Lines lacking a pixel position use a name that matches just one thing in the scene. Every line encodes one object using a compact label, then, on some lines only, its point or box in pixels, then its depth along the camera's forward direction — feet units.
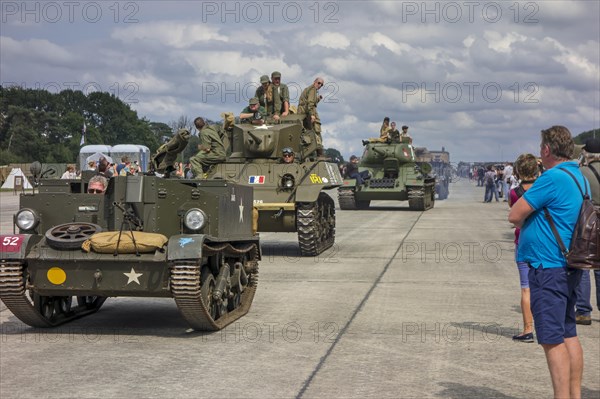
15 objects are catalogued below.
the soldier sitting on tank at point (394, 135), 114.93
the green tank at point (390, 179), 108.58
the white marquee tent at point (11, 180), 188.53
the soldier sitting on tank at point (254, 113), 62.75
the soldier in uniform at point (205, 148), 47.25
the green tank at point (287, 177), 56.34
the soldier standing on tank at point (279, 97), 64.69
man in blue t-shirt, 18.45
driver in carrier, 32.76
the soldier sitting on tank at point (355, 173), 110.32
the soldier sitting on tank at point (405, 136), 116.47
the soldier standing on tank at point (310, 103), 65.31
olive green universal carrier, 29.22
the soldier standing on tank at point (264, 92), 64.44
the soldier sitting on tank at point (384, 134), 114.83
